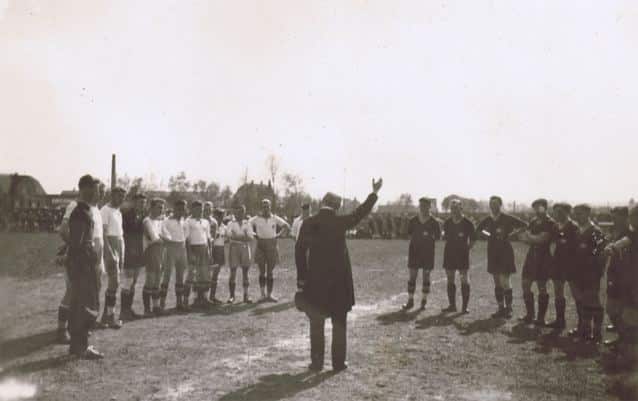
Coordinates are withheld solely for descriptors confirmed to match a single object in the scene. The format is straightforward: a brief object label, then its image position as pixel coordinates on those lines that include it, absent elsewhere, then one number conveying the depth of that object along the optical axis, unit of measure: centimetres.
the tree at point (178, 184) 7294
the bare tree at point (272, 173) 6272
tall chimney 2901
